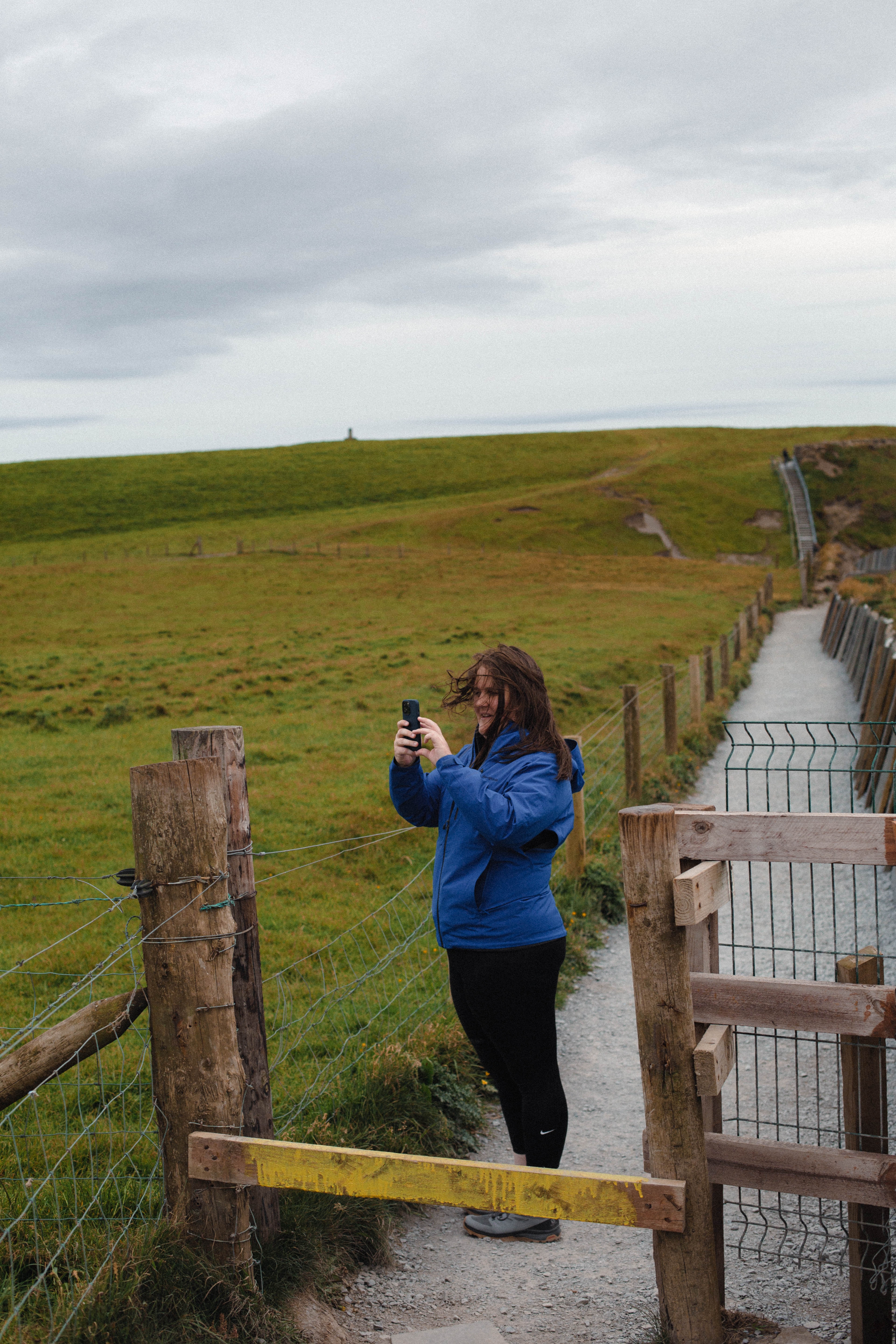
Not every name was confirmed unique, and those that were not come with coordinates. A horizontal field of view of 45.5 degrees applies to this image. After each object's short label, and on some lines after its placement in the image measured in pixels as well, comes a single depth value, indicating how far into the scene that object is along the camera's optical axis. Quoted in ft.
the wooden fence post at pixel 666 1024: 10.57
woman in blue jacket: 12.65
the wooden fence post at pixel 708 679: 60.34
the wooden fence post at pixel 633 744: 36.55
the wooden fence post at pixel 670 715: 45.01
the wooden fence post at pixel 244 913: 11.51
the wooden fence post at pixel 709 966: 11.53
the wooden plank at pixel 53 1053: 10.97
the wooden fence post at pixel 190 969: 11.03
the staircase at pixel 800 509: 196.85
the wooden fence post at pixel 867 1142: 11.37
